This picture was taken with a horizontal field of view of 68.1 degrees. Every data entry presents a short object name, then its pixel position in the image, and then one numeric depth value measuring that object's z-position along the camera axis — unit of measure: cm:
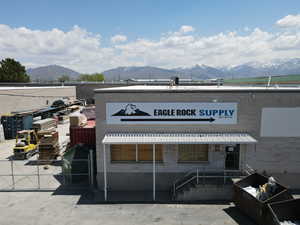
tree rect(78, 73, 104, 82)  12472
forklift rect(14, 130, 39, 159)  1998
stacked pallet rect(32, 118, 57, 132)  2570
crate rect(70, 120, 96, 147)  1789
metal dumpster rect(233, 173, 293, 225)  1016
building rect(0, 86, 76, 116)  3064
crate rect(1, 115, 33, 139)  2727
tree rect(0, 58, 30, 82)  7431
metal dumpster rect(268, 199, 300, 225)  997
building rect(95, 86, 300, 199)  1338
